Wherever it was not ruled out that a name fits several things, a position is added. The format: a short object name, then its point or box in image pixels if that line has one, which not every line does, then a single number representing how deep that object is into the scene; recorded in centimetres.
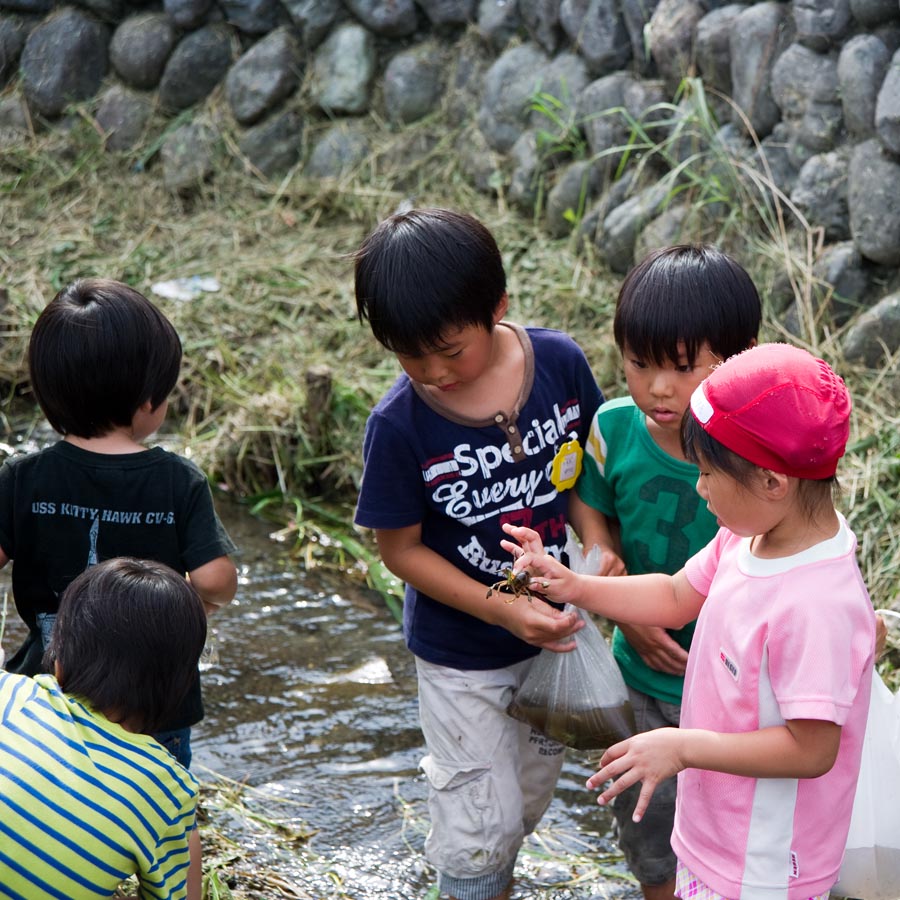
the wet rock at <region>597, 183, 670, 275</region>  486
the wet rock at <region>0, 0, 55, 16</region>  718
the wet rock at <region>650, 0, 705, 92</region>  477
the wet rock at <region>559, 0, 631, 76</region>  523
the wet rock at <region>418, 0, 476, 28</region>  609
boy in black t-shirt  215
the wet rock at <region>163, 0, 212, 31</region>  677
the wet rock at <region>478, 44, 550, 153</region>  568
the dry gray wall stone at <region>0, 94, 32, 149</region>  700
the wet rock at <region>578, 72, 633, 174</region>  516
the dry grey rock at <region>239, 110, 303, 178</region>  649
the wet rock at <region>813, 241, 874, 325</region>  413
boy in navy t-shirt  216
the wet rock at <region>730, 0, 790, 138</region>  441
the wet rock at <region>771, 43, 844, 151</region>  423
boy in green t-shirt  215
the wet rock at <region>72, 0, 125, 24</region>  707
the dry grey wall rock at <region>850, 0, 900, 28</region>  396
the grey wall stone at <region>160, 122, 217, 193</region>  659
